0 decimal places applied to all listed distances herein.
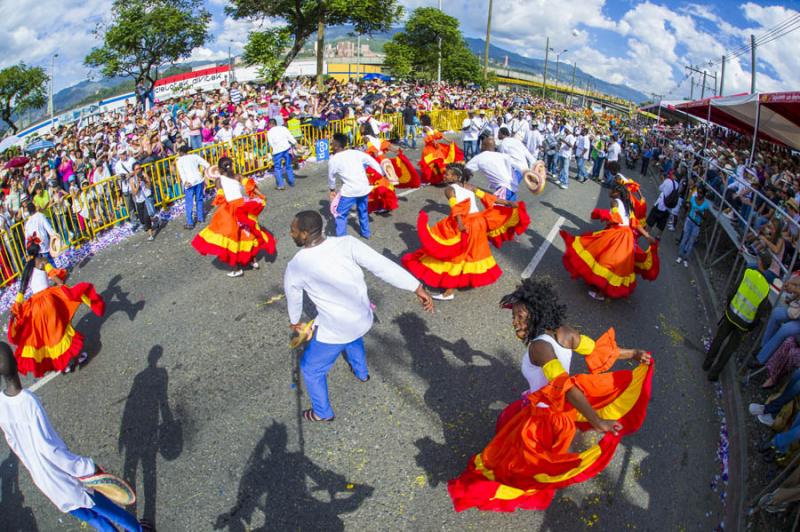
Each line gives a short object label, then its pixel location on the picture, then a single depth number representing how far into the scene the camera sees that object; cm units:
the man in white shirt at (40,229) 698
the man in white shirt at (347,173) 734
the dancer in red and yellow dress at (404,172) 1137
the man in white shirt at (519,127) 1520
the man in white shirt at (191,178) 885
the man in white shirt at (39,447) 281
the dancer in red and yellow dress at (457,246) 624
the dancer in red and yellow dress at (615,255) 659
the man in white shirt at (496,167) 797
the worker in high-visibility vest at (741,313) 483
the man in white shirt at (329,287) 372
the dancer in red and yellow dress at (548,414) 302
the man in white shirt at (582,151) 1520
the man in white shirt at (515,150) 890
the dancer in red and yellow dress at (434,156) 1203
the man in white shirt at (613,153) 1441
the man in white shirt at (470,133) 1548
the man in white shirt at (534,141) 1493
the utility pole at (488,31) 4044
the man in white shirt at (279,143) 1121
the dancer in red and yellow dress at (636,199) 748
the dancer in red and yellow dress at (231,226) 693
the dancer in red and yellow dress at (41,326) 522
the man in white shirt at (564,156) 1379
